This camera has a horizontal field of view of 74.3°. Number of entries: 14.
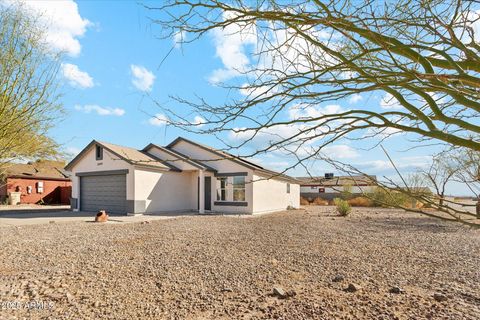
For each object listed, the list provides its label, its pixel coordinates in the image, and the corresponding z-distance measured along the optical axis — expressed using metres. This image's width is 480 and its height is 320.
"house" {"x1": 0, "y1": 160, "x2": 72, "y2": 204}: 28.16
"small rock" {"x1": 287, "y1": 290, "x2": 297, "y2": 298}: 4.52
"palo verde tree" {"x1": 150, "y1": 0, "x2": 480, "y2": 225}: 1.66
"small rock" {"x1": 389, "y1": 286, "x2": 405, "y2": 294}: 4.77
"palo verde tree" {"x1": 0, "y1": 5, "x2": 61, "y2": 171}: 5.30
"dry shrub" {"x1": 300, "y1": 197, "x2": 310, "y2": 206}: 34.81
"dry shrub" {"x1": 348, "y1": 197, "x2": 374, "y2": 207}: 30.43
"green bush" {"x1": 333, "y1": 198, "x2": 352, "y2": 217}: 18.45
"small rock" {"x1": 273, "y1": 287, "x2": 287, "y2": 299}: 4.49
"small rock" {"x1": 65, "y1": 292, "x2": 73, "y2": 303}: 4.29
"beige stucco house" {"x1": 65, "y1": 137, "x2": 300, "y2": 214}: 18.02
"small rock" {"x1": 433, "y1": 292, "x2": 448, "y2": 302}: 4.47
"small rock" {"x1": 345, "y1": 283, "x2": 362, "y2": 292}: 4.77
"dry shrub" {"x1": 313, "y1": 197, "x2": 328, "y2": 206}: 34.19
